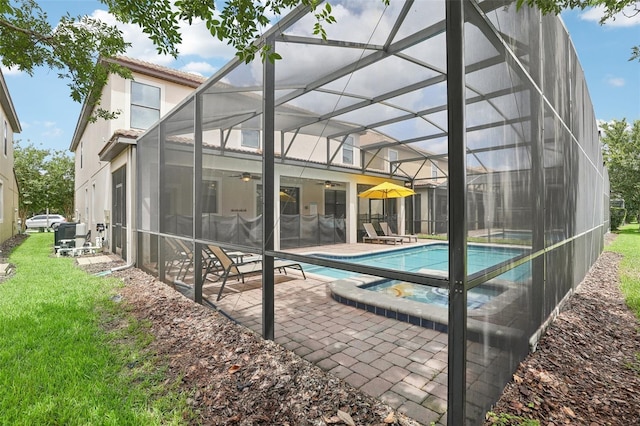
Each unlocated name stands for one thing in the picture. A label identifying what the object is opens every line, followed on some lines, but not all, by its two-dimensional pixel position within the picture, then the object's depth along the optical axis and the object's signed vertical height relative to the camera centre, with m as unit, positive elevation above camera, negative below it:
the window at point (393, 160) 15.47 +2.65
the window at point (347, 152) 13.52 +2.69
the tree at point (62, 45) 4.84 +2.70
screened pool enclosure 2.13 +0.74
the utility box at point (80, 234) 10.56 -0.63
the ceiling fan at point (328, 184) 14.70 +1.41
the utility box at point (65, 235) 10.68 -0.67
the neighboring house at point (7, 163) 12.47 +2.24
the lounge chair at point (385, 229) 15.90 -0.74
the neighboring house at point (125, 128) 8.59 +2.92
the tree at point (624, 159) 22.16 +3.81
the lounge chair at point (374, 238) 14.38 -1.06
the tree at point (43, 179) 26.02 +3.00
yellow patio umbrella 13.71 +0.97
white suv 28.48 -0.54
